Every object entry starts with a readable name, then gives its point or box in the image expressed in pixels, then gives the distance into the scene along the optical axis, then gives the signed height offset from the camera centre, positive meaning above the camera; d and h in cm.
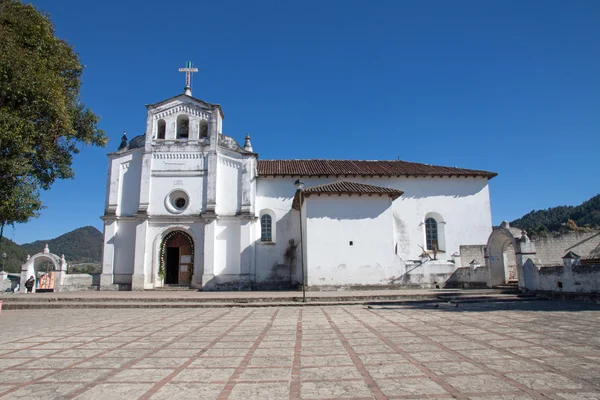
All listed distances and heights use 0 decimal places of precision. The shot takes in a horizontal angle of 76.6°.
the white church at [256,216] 2075 +293
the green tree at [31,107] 1261 +569
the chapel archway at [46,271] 2258 -22
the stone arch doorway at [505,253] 1622 +43
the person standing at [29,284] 2244 -96
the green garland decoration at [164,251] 2294 +90
